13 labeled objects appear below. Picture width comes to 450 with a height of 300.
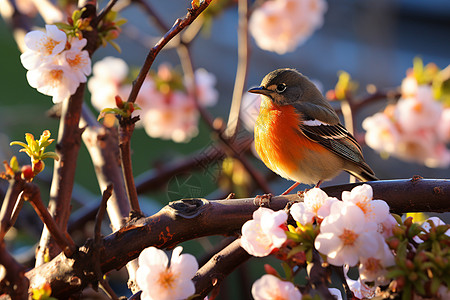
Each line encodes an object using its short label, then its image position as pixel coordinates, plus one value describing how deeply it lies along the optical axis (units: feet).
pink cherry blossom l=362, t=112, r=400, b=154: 10.73
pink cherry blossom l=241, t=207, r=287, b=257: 6.62
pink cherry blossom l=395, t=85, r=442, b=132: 10.59
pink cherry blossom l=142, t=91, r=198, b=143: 12.26
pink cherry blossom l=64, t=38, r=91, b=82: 7.07
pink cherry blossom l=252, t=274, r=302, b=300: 6.55
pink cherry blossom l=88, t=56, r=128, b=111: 11.91
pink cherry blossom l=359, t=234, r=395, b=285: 6.57
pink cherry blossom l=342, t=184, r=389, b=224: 6.63
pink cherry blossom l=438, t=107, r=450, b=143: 11.54
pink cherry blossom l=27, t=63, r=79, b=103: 7.08
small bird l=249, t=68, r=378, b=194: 8.16
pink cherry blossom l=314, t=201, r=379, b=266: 6.58
